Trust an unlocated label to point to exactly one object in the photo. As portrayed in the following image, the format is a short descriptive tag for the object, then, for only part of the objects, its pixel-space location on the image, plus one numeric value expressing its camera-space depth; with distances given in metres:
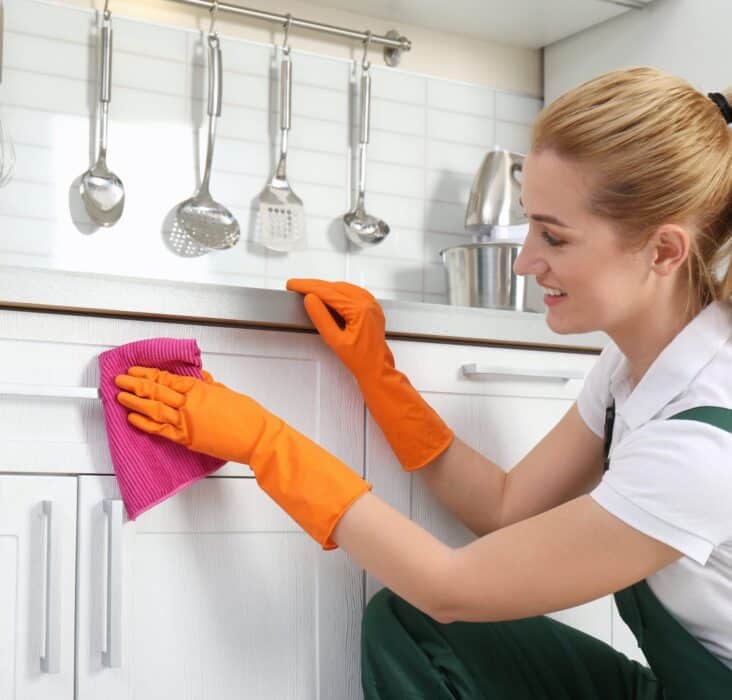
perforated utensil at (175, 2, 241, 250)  1.98
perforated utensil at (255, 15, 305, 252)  2.06
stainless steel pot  1.93
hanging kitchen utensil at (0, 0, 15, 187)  1.82
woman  1.15
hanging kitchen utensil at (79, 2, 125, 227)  1.90
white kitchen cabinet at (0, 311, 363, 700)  1.27
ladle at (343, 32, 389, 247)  2.13
